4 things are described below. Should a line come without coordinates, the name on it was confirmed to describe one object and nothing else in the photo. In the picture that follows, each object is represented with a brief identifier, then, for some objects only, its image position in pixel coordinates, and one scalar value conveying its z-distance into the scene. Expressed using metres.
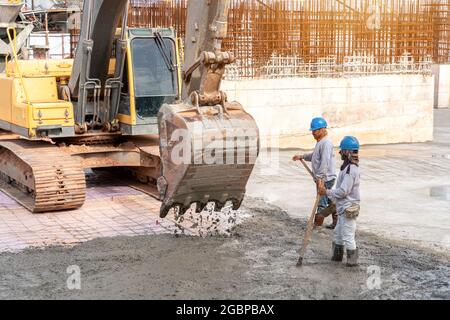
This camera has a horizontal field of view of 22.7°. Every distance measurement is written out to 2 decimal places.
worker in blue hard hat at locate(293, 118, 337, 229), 13.73
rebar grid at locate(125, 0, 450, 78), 24.26
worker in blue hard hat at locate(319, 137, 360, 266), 11.25
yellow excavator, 15.68
